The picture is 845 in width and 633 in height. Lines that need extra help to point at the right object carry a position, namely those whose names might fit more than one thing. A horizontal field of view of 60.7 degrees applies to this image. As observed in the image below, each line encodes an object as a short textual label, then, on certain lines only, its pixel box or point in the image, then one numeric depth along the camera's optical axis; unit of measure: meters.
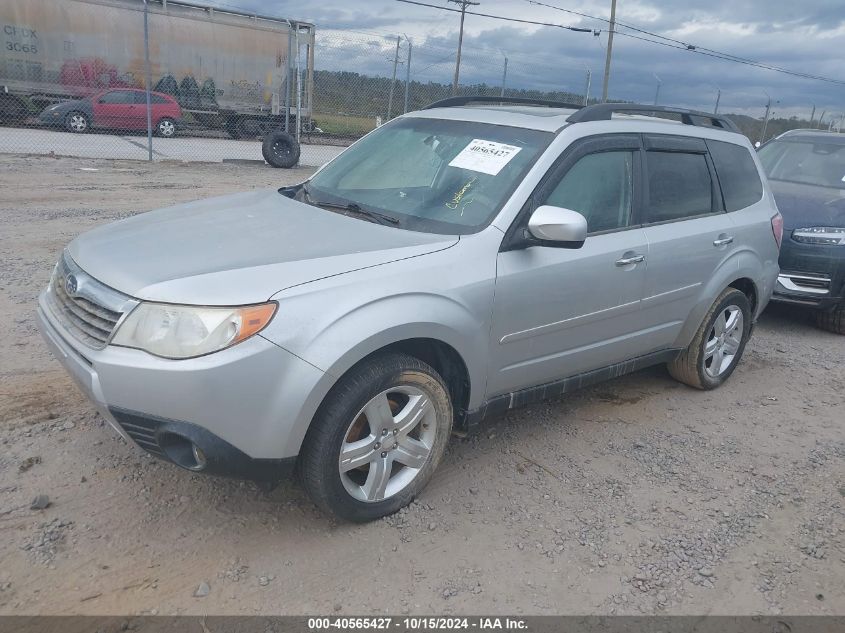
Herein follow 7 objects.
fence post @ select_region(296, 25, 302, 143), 16.23
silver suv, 2.65
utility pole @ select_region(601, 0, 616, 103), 23.92
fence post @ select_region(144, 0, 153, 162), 14.51
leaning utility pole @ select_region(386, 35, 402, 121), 18.86
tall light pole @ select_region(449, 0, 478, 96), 20.54
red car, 19.42
